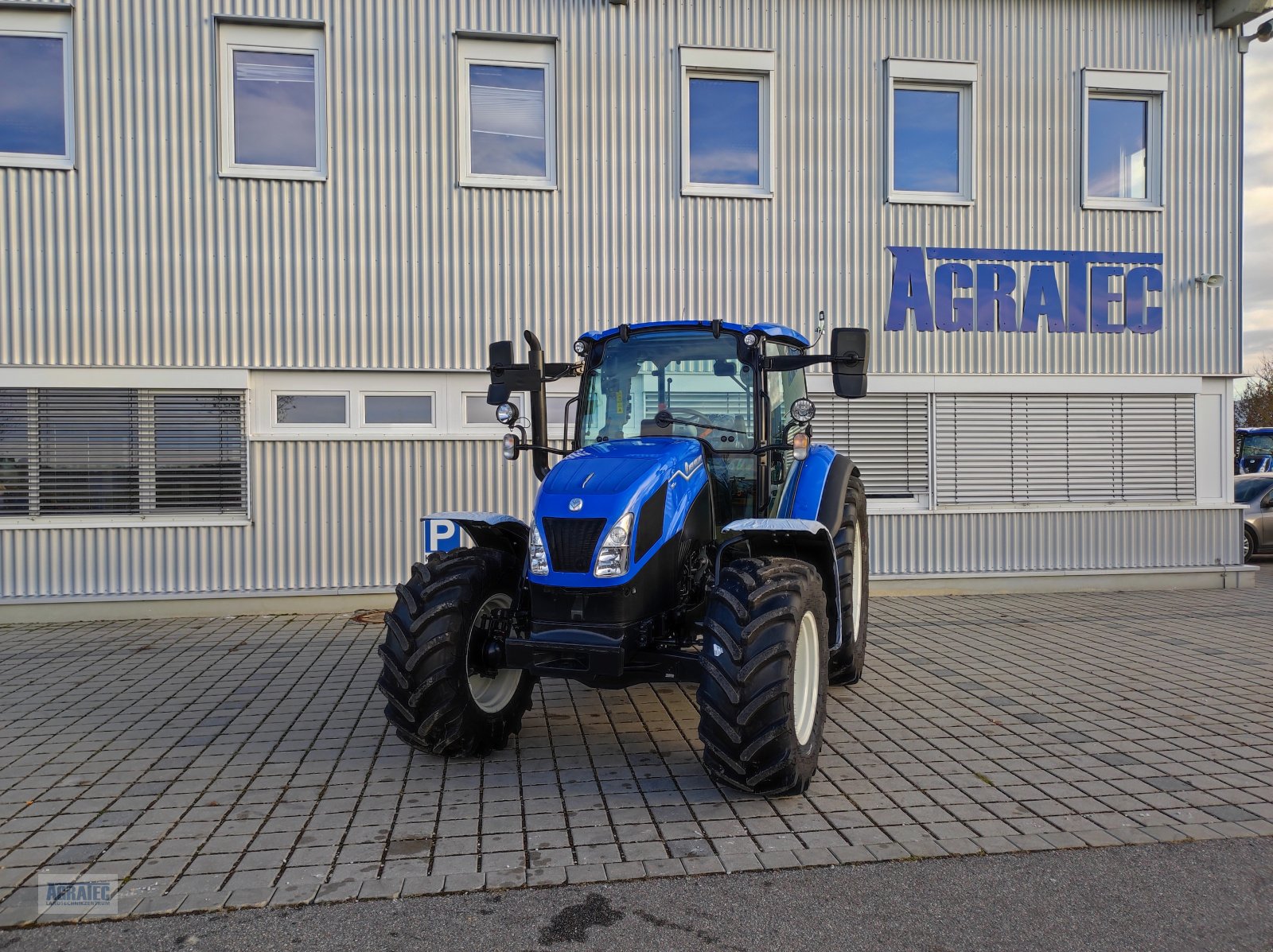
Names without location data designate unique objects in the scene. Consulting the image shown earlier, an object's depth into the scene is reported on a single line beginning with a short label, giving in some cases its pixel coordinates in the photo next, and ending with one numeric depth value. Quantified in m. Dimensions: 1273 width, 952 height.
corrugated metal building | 9.61
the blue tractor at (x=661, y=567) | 4.45
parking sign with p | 6.71
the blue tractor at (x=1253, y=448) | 27.11
